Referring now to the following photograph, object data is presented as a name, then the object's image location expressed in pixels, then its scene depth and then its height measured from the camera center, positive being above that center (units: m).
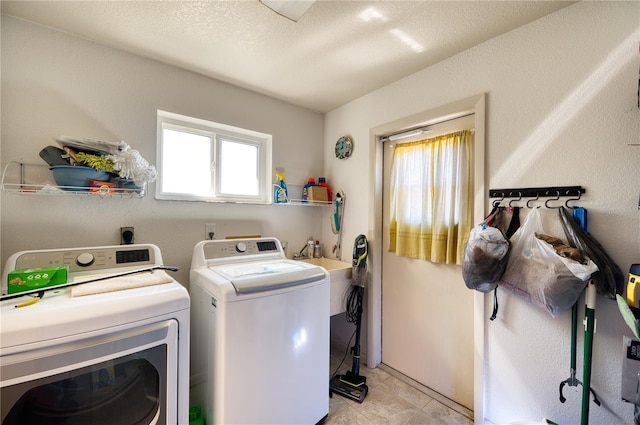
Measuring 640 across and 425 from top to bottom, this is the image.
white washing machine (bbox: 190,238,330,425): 1.29 -0.73
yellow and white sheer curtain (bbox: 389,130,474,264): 1.80 +0.09
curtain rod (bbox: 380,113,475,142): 1.97 +0.62
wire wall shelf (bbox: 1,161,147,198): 1.36 +0.11
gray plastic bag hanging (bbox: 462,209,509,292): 1.40 -0.27
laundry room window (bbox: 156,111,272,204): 1.96 +0.39
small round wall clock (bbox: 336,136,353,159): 2.46 +0.59
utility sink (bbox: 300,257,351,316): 2.10 -0.66
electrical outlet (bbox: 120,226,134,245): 1.67 -0.19
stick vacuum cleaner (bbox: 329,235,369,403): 1.92 -0.94
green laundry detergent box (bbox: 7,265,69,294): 1.03 -0.30
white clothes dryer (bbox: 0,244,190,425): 0.84 -0.54
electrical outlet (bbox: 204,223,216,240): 2.01 -0.18
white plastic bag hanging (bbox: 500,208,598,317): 1.17 -0.30
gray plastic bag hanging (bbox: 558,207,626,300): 1.15 -0.26
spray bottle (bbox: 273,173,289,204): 2.31 +0.14
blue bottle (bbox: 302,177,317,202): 2.52 +0.20
